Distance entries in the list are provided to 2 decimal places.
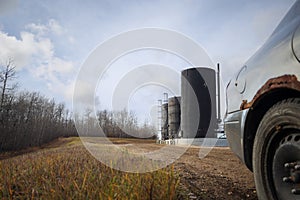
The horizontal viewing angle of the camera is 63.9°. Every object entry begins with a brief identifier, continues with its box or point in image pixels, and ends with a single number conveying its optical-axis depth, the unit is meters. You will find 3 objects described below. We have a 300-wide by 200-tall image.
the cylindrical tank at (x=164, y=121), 26.29
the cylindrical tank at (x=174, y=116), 23.02
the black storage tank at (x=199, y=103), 17.95
